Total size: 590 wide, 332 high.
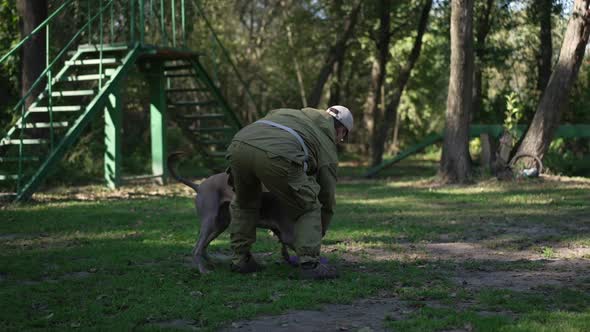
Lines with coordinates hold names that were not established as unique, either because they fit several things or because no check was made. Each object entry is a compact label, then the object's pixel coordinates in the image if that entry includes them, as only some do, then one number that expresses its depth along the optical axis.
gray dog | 7.24
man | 6.55
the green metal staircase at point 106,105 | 13.87
